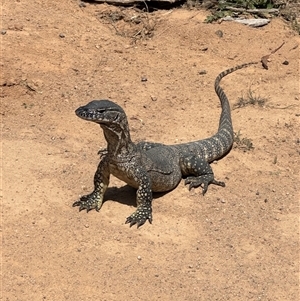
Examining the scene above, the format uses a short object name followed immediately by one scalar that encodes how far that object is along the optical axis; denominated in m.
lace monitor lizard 6.77
